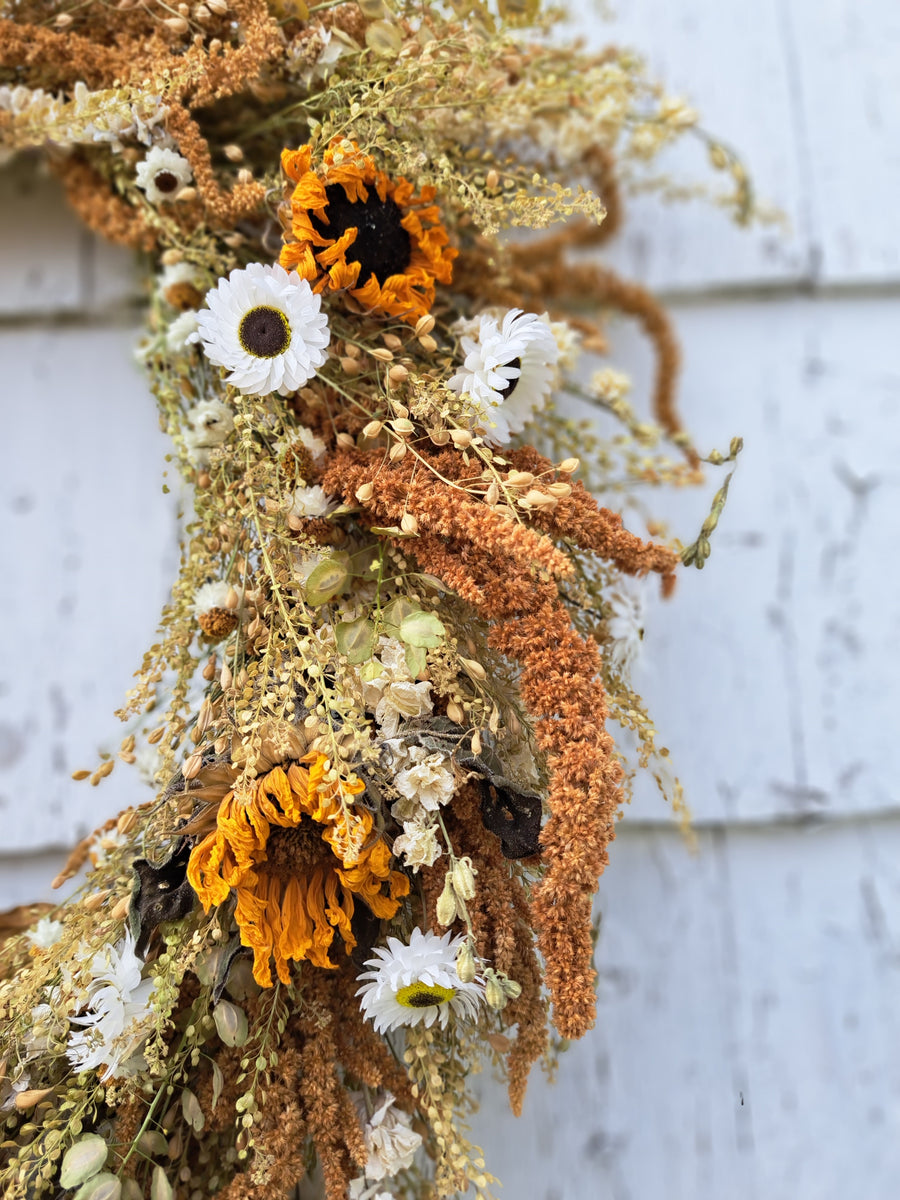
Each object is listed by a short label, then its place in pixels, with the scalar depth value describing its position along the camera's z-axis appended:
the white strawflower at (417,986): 0.59
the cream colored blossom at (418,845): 0.58
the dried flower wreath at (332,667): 0.58
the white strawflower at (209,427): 0.70
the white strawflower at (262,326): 0.62
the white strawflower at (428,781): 0.58
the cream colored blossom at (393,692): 0.60
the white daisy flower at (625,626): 0.71
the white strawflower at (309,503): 0.65
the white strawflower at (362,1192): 0.65
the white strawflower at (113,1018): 0.61
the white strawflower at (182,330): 0.74
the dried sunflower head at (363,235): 0.63
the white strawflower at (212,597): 0.68
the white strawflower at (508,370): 0.64
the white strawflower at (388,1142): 0.64
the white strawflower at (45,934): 0.71
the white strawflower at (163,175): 0.70
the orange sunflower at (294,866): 0.56
